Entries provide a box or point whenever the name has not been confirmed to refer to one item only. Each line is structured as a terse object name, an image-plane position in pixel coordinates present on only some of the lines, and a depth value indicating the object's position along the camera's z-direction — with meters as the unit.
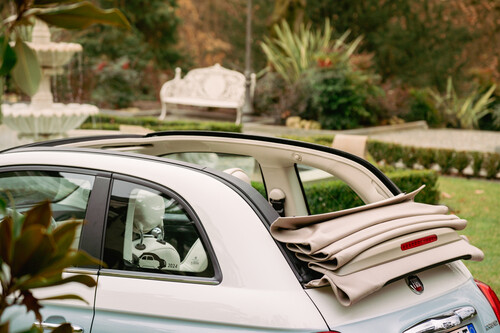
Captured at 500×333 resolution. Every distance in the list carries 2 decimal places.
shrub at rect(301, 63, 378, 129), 18.03
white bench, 19.98
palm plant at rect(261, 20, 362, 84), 19.28
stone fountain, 10.80
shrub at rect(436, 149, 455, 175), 12.34
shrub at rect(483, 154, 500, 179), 11.94
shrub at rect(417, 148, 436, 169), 12.54
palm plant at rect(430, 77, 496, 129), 21.69
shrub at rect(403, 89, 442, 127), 21.99
